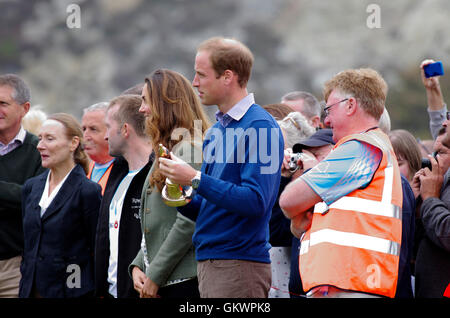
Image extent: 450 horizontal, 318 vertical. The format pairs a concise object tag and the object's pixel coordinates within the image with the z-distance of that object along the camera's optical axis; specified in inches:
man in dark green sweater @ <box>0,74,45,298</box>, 384.5
